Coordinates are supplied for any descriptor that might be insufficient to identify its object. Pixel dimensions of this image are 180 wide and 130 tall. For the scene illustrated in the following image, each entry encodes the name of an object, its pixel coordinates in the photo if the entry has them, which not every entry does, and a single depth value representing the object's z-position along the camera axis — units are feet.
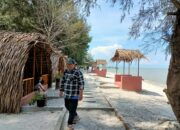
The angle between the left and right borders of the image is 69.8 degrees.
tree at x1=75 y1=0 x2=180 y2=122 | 7.94
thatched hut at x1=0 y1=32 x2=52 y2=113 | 14.57
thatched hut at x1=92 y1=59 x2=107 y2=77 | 81.81
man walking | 9.92
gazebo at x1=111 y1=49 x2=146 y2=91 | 30.42
